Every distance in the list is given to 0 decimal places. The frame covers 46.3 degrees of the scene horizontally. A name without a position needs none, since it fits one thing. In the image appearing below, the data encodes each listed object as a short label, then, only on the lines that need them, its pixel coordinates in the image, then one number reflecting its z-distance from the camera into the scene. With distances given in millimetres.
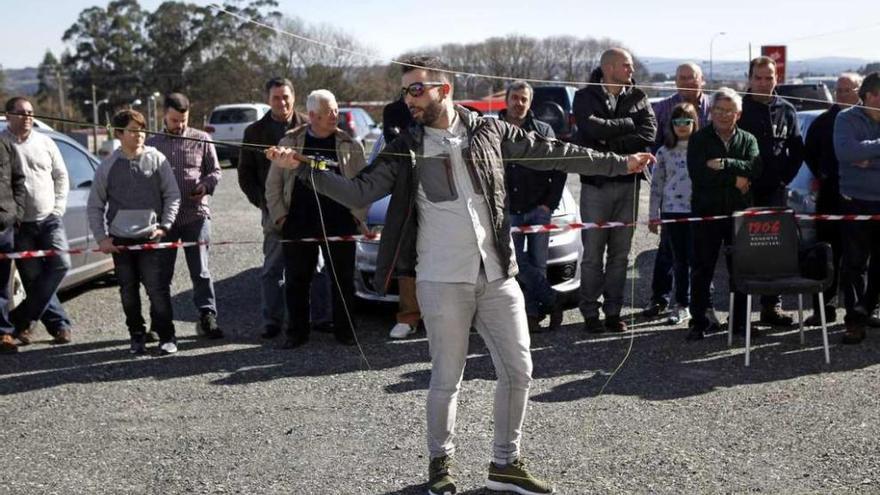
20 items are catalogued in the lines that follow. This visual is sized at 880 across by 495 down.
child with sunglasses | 8336
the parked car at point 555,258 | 8773
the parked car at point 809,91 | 23062
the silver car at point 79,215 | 9555
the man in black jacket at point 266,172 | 8258
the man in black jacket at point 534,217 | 8273
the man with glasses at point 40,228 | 8125
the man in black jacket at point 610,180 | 7949
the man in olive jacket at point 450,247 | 4645
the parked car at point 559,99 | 18562
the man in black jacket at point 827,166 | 8281
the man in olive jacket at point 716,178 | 7645
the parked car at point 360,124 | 28231
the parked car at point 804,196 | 9141
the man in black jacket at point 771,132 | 8148
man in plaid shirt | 8273
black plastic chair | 7512
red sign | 14984
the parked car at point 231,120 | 30797
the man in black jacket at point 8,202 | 7879
